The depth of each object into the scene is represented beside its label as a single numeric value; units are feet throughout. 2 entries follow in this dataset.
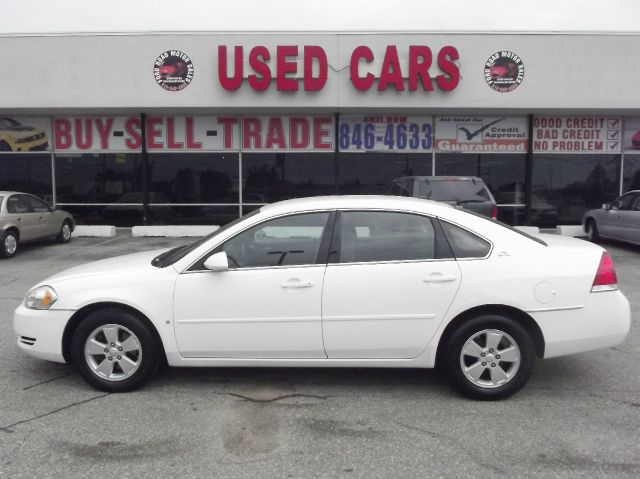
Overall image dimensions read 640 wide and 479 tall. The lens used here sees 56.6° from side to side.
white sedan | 14.64
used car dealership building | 49.19
